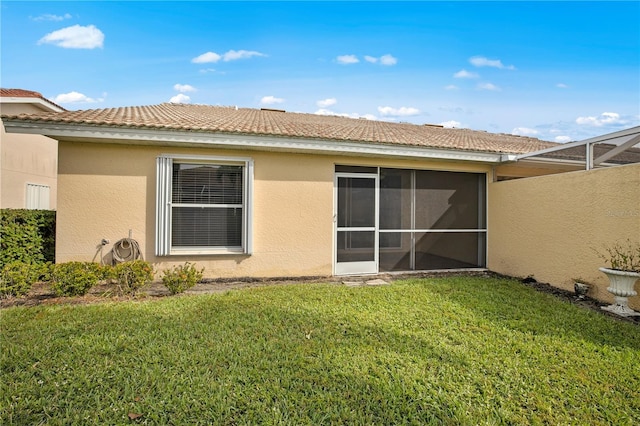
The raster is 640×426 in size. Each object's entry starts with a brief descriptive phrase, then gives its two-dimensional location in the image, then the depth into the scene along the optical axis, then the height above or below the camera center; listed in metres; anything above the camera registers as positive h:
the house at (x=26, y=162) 10.54 +1.81
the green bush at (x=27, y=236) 6.55 -0.51
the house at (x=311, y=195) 6.41 +0.48
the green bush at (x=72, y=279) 5.32 -1.12
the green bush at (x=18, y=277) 5.23 -1.09
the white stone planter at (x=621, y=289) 5.27 -1.18
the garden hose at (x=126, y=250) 6.65 -0.77
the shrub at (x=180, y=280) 5.86 -1.23
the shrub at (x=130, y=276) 5.59 -1.11
